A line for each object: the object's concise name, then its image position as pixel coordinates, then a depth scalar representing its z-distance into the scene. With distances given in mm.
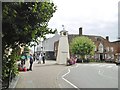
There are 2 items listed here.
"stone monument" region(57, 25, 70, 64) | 15159
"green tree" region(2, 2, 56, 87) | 3393
